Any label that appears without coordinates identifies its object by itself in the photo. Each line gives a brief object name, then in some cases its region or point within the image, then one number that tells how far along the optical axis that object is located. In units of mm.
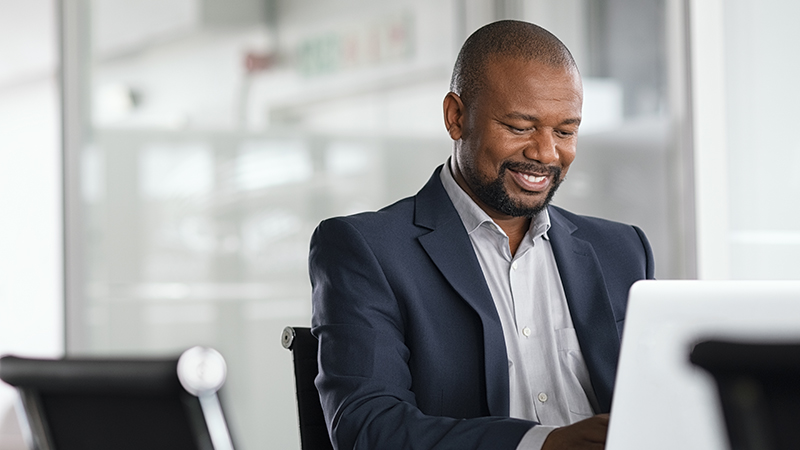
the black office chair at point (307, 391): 2530
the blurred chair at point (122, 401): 1716
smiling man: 2467
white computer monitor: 1785
